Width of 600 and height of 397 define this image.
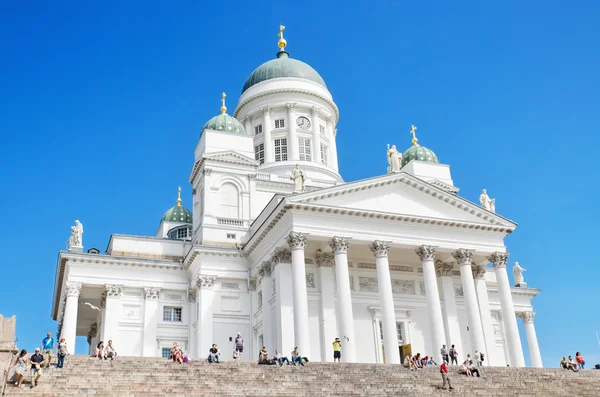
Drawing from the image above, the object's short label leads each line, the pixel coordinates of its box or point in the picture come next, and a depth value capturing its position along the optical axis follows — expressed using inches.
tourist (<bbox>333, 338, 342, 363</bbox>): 1152.9
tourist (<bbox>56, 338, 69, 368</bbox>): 879.7
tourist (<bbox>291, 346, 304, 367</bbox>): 1038.4
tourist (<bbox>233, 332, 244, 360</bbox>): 1156.5
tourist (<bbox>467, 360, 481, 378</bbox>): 1056.2
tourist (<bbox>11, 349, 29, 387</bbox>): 777.6
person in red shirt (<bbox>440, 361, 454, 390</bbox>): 955.3
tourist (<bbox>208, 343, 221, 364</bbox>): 1013.8
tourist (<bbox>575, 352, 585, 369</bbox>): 1278.2
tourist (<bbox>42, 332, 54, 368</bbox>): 883.0
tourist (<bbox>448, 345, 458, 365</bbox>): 1243.0
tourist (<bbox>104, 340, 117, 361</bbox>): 990.4
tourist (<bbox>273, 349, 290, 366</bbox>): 1056.2
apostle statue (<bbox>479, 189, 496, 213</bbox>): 1590.8
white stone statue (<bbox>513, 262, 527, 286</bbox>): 1984.5
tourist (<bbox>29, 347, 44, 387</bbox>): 796.0
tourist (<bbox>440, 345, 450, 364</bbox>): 1206.9
